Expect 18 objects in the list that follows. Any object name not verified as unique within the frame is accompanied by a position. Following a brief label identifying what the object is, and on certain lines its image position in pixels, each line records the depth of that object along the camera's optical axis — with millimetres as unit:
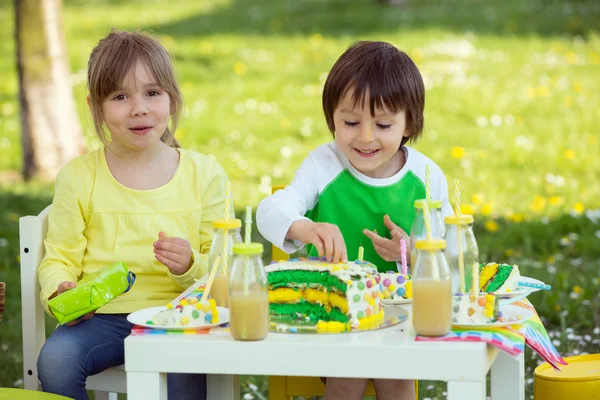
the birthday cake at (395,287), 4243
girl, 4860
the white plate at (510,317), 3695
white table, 3406
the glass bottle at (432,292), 3529
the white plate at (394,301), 4202
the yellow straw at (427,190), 4231
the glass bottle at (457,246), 3958
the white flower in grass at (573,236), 9121
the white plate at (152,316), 3707
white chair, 4923
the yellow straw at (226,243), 4008
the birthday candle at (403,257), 4519
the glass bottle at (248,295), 3507
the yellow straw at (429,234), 3557
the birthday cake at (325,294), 3776
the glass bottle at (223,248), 4008
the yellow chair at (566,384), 4929
